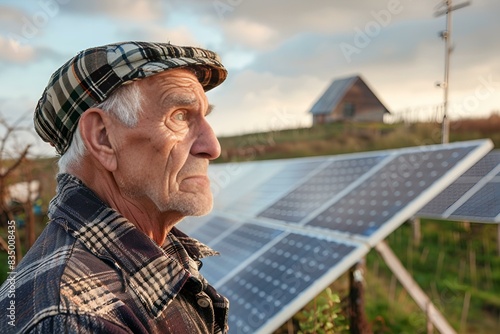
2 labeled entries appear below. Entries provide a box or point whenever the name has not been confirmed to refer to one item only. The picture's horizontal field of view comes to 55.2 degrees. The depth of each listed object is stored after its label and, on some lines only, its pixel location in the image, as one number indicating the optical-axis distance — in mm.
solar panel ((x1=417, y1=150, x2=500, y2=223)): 7785
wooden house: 24500
